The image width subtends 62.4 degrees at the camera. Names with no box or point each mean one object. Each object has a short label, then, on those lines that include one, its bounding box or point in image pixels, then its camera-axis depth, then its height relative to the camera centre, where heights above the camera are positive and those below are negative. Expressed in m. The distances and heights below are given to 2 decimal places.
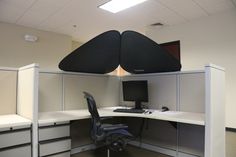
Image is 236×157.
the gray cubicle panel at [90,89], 2.88 -0.13
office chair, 2.27 -0.61
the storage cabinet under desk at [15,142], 1.76 -0.57
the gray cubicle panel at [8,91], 2.41 -0.12
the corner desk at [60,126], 2.02 -0.48
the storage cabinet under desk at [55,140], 2.01 -0.63
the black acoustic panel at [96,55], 2.66 +0.38
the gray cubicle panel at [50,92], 2.61 -0.14
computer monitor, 2.97 -0.16
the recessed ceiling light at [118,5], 3.73 +1.53
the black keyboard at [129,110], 2.72 -0.42
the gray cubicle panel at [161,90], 2.84 -0.14
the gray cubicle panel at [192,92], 2.55 -0.15
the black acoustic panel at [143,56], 2.71 +0.37
